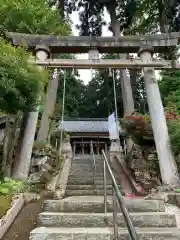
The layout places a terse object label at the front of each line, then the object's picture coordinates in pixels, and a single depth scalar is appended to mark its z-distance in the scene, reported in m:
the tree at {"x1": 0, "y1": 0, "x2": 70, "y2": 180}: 4.14
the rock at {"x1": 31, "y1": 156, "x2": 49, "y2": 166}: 4.91
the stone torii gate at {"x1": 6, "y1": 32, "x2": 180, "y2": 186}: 4.80
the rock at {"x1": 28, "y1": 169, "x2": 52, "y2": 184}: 3.96
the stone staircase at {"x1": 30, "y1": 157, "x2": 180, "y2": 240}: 2.15
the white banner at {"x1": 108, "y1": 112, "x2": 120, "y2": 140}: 7.83
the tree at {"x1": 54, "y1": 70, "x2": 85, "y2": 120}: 13.21
